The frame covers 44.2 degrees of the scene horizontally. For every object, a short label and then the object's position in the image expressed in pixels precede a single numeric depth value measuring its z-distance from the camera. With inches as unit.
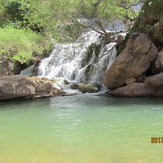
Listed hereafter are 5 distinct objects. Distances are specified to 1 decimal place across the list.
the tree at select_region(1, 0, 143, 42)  528.7
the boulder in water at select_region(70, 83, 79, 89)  635.0
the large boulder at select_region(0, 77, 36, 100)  450.6
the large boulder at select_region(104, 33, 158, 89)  514.3
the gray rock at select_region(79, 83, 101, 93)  588.4
